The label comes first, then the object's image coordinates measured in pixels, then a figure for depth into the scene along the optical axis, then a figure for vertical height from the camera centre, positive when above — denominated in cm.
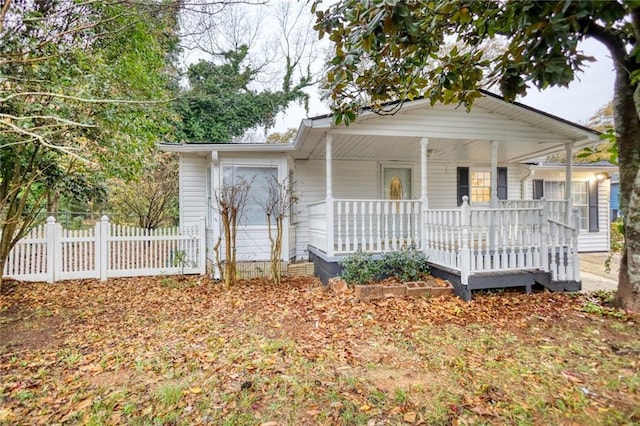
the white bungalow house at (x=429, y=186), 557 +75
